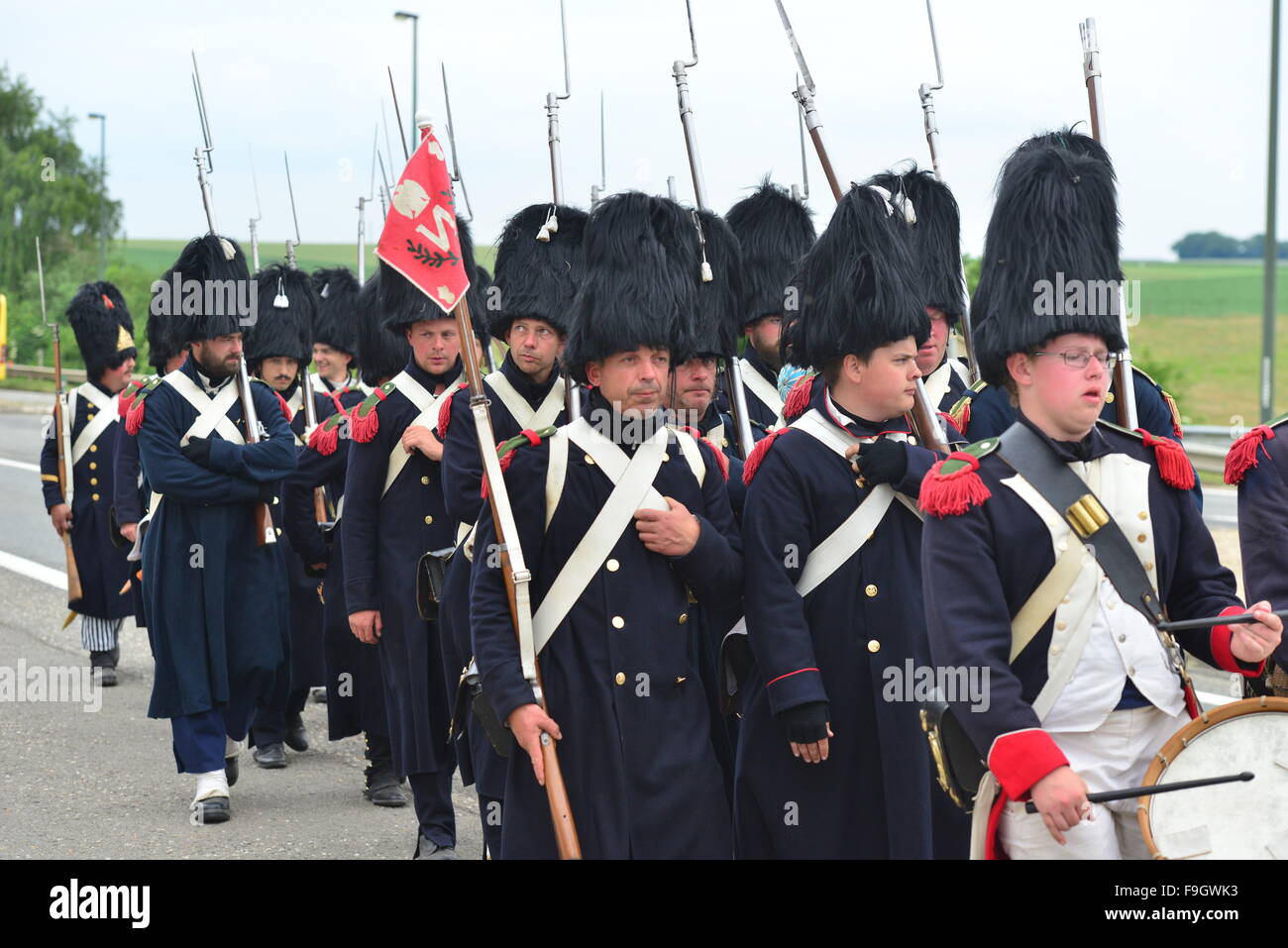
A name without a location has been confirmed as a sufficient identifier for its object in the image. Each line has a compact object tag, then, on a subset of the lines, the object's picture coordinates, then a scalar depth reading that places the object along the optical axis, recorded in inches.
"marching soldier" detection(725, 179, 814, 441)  294.5
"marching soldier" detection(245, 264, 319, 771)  358.6
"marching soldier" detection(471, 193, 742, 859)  190.7
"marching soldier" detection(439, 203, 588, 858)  259.4
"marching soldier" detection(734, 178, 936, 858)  194.5
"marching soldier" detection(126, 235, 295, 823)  316.2
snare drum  145.9
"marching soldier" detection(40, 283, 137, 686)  447.5
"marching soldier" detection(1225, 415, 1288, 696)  203.5
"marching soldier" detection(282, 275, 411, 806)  327.9
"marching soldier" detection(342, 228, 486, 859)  291.9
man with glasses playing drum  154.7
